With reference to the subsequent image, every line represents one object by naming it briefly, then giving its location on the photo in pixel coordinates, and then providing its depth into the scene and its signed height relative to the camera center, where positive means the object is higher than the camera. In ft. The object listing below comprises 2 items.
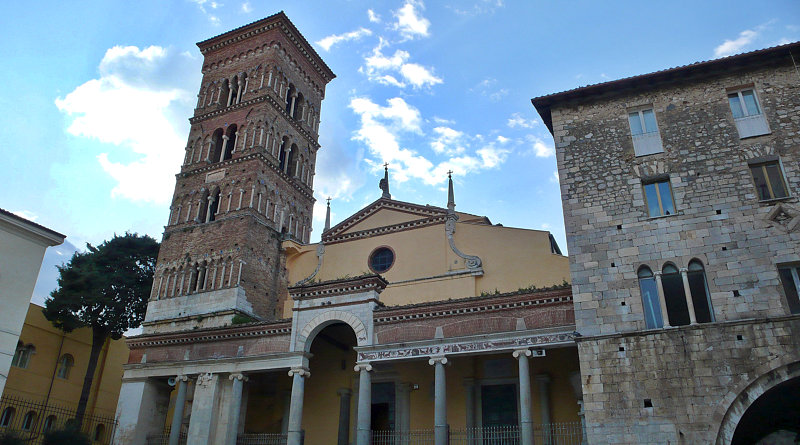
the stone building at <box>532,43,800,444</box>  38.32 +15.78
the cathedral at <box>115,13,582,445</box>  55.62 +16.03
